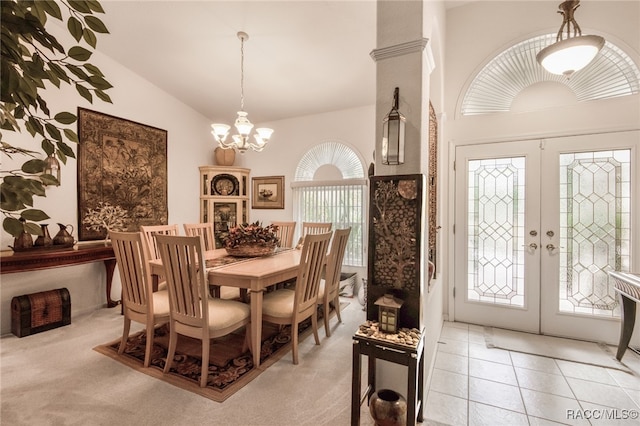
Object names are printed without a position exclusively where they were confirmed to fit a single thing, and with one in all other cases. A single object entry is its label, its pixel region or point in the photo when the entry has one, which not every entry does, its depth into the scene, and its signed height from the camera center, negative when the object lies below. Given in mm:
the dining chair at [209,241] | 3357 -393
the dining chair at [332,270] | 2879 -597
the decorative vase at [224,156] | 5379 +1021
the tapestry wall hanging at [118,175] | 3756 +512
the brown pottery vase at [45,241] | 3178 -325
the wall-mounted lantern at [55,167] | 3101 +473
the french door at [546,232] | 2848 -193
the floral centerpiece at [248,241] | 3086 -312
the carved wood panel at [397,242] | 1791 -186
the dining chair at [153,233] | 3148 -243
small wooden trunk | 3004 -1067
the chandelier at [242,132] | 3143 +872
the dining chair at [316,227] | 4063 -213
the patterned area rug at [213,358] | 2168 -1259
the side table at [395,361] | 1562 -826
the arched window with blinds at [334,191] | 4699 +359
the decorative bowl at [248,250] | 3084 -405
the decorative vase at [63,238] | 3298 -301
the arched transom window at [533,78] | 2830 +1412
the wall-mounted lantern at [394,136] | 1776 +471
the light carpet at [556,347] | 2566 -1276
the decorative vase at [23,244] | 3046 -345
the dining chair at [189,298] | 2090 -640
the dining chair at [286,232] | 4398 -300
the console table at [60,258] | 2863 -511
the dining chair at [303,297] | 2479 -756
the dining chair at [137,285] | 2295 -608
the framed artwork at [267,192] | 5277 +360
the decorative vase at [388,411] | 1601 -1087
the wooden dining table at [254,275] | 2322 -522
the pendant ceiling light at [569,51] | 1944 +1119
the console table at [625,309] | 2430 -815
